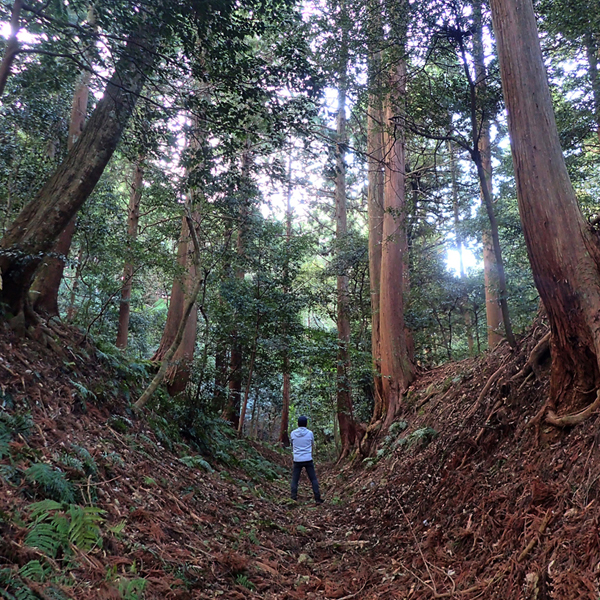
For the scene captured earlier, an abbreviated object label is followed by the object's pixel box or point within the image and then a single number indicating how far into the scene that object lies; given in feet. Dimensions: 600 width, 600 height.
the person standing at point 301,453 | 29.19
